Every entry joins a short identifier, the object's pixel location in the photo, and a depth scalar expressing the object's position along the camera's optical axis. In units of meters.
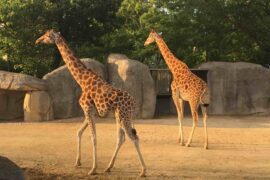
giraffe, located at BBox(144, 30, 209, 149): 10.34
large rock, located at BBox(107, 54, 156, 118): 15.32
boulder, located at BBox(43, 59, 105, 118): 14.67
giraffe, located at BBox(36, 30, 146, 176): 7.46
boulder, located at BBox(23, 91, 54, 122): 14.09
